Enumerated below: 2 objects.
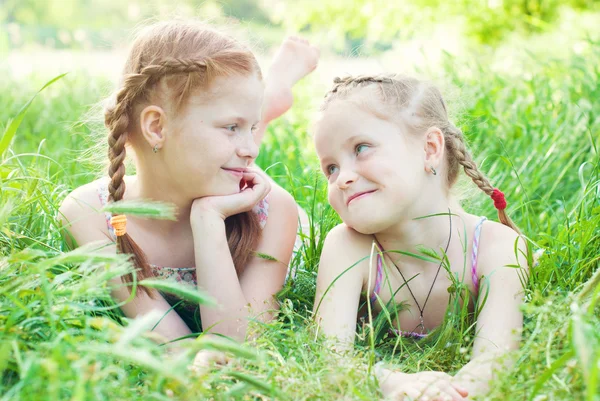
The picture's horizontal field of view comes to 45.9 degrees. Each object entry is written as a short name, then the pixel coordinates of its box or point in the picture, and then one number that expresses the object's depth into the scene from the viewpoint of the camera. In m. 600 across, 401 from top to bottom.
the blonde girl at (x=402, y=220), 2.27
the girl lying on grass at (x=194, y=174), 2.42
